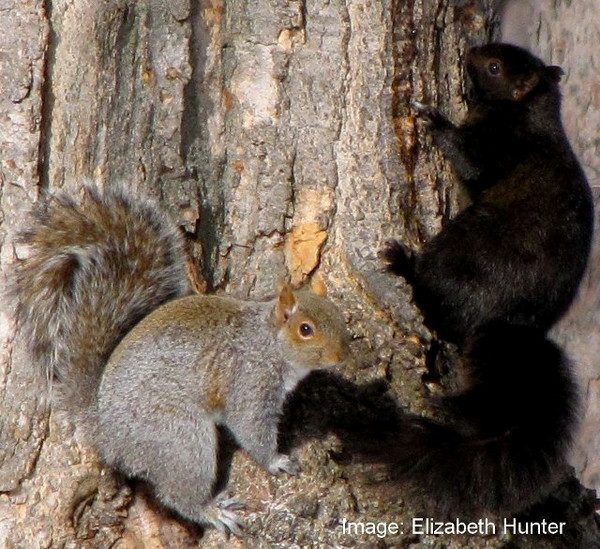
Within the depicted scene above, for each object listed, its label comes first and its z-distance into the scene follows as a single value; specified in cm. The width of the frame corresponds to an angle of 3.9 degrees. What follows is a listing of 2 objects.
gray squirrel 618
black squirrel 622
